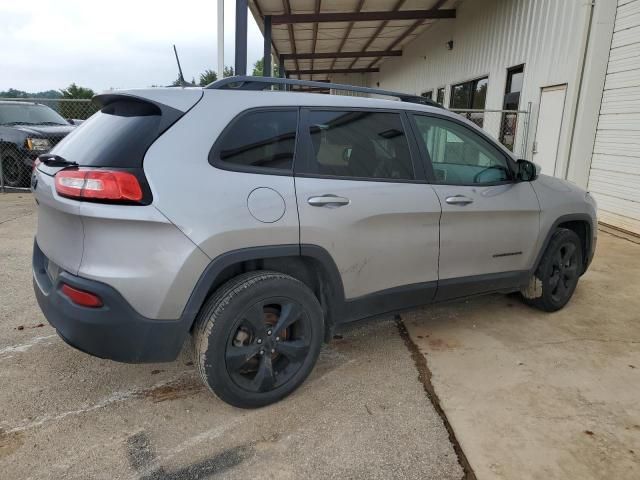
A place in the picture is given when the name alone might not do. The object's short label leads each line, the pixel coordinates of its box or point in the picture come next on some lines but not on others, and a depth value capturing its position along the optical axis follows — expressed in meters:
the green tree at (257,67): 52.12
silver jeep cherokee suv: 2.28
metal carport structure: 11.55
